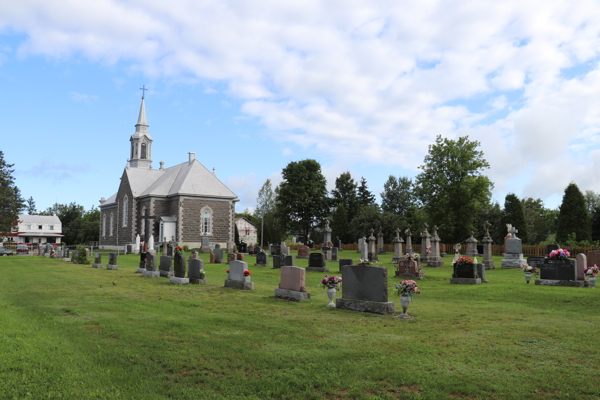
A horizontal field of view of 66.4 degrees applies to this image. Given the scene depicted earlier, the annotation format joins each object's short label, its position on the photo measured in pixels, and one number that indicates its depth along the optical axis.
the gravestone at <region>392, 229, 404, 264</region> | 29.80
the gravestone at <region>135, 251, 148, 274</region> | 20.79
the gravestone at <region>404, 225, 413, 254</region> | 33.91
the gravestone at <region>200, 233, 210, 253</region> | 39.64
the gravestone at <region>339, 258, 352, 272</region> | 20.41
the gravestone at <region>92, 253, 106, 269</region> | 24.91
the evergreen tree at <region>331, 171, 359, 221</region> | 73.50
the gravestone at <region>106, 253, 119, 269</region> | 23.78
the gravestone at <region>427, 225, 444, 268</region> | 27.73
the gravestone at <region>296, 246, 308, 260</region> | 32.56
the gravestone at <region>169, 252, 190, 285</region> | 16.27
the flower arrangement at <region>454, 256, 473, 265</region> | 17.34
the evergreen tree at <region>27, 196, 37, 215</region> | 114.12
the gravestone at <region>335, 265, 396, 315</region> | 10.18
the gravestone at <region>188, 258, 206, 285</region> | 16.11
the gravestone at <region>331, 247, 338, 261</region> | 32.03
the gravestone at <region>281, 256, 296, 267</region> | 20.00
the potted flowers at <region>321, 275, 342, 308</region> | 11.32
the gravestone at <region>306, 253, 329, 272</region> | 22.34
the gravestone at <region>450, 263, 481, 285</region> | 17.20
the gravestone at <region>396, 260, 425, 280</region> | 19.17
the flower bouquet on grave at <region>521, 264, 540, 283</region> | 17.09
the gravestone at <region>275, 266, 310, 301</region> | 12.18
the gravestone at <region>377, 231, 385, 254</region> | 43.69
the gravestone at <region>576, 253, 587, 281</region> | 15.91
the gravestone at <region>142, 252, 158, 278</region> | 19.03
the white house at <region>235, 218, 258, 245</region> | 85.88
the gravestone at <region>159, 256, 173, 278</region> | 18.76
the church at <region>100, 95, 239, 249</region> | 46.16
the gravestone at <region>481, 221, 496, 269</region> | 25.27
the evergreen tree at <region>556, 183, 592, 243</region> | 38.47
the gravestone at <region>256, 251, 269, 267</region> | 25.81
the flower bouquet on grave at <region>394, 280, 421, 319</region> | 9.68
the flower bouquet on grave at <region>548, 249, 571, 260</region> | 15.99
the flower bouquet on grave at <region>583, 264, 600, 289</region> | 15.39
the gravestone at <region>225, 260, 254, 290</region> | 14.51
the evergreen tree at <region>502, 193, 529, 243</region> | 44.62
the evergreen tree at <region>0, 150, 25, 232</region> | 58.31
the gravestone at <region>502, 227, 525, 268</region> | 25.39
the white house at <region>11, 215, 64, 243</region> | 92.06
